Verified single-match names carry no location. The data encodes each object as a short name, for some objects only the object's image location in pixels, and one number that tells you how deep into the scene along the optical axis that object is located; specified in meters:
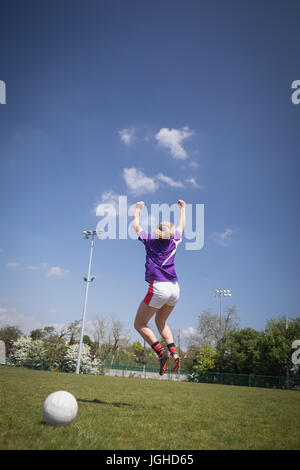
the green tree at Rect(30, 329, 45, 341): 40.78
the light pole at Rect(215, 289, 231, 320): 57.42
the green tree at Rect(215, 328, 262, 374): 40.57
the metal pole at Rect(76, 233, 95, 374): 33.38
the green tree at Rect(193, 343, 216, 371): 44.94
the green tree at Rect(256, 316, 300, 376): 37.84
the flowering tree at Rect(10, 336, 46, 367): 37.81
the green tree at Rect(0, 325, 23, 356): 44.91
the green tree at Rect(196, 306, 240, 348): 52.22
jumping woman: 5.21
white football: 3.34
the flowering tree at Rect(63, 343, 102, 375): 39.09
